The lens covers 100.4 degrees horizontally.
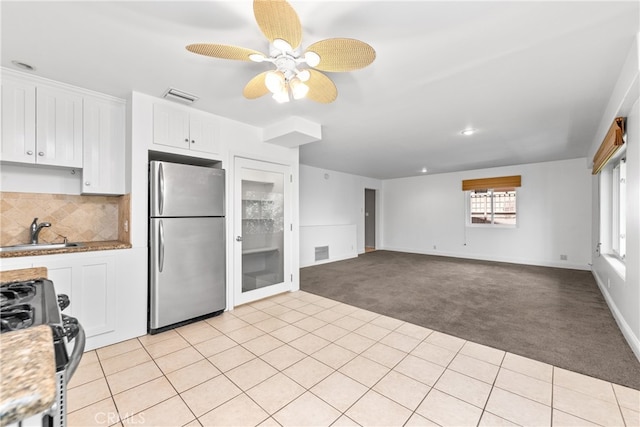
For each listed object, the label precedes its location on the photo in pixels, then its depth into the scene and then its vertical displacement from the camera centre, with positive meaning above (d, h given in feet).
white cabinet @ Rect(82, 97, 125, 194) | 8.25 +2.08
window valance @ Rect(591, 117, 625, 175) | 7.85 +2.32
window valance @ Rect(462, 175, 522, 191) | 19.74 +2.33
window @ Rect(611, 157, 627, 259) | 10.79 +0.19
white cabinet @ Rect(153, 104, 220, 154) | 8.70 +2.91
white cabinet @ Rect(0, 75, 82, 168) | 7.05 +2.47
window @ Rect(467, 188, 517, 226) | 20.26 +0.48
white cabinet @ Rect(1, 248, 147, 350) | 7.07 -2.20
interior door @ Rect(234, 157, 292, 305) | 10.69 -0.74
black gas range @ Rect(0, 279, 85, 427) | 1.95 -1.10
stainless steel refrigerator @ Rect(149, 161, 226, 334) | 8.40 -1.06
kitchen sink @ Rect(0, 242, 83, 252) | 7.46 -0.99
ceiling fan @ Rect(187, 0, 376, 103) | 4.21 +2.96
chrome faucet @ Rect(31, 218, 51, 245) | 7.80 -0.52
